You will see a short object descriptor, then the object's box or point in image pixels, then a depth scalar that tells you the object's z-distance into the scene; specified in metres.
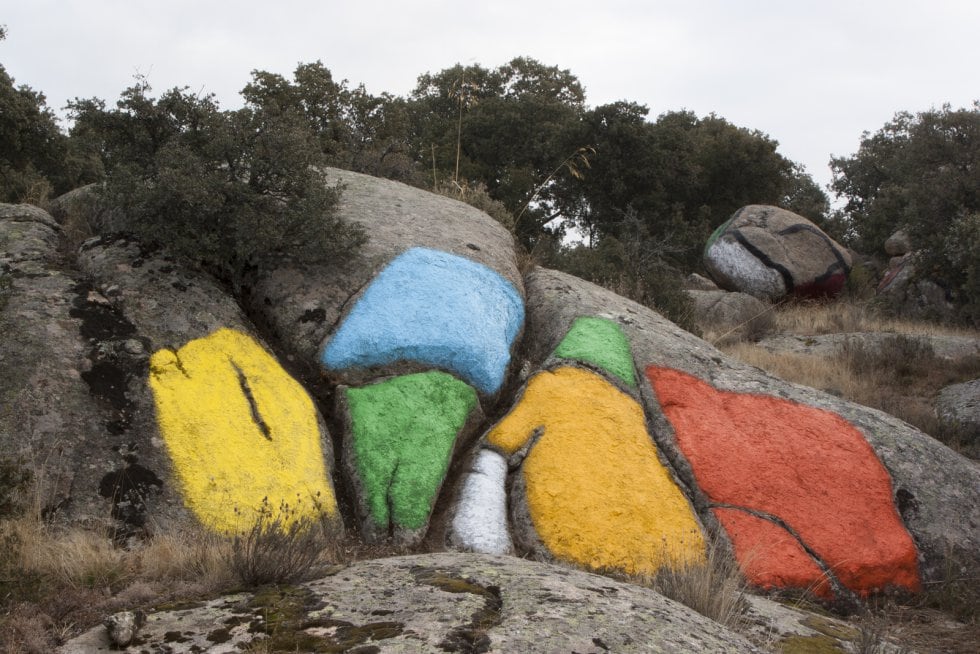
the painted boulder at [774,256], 20.52
